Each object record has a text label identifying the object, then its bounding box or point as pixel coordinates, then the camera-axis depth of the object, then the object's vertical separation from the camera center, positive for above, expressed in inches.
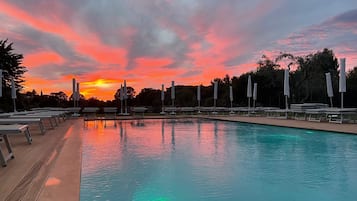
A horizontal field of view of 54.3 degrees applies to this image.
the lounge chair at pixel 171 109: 789.5 -13.1
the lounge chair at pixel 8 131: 164.4 -13.0
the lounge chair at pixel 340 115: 453.1 -17.3
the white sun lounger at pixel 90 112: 724.2 -18.7
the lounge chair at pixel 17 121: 236.7 -11.9
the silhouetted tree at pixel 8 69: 679.7 +71.2
